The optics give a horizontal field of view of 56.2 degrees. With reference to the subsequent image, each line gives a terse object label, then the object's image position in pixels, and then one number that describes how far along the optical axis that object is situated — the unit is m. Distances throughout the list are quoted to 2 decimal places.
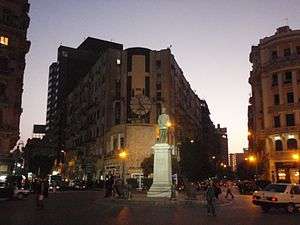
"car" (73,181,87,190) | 45.80
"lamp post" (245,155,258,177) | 52.62
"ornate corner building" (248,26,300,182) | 39.26
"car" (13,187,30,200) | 25.35
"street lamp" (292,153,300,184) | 37.21
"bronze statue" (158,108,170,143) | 23.06
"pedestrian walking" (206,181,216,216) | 14.10
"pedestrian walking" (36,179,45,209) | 16.99
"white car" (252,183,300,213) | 15.62
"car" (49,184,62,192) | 44.77
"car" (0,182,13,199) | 24.35
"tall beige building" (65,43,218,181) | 47.38
